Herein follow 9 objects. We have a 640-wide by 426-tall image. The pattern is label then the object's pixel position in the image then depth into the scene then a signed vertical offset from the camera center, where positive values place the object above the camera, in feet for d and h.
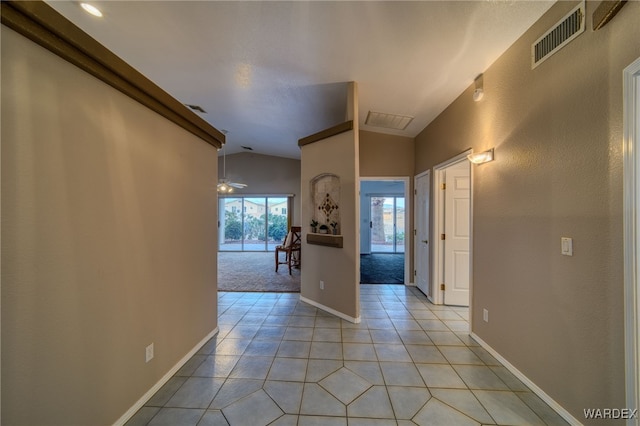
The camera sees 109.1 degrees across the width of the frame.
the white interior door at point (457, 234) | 10.80 -0.85
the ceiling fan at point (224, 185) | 16.26 +2.20
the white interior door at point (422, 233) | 11.94 -0.97
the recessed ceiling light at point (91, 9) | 6.31 +5.80
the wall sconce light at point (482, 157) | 7.13 +1.92
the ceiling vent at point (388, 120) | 11.47 +5.04
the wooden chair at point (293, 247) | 17.54 -2.48
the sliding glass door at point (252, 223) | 26.91 -0.95
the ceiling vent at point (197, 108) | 12.86 +6.15
